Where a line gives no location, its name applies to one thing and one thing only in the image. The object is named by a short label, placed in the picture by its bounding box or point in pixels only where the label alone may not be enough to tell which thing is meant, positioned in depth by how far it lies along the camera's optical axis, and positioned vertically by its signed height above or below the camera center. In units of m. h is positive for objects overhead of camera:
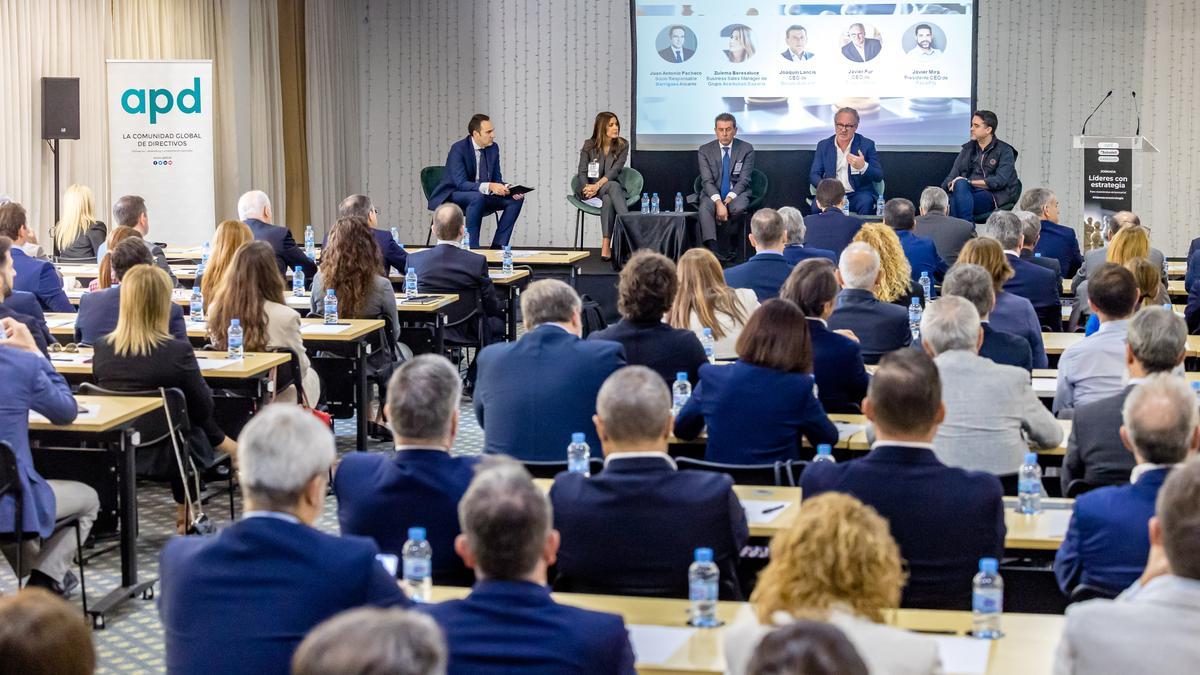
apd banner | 12.20 +0.61
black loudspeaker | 11.32 +0.84
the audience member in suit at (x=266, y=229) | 9.60 -0.10
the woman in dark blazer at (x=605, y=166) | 13.26 +0.42
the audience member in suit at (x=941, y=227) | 10.51 -0.13
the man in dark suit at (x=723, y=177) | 12.88 +0.30
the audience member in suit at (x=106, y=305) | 7.14 -0.44
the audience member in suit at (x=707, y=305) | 6.75 -0.44
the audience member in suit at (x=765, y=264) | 8.06 -0.30
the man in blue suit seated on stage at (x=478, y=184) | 13.11 +0.26
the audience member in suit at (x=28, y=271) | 8.37 -0.32
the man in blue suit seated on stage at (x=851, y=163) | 12.98 +0.42
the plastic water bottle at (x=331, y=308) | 8.02 -0.52
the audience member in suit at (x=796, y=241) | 8.96 -0.19
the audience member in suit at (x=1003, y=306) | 6.94 -0.46
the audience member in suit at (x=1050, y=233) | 10.21 -0.17
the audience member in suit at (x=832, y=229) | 10.55 -0.13
